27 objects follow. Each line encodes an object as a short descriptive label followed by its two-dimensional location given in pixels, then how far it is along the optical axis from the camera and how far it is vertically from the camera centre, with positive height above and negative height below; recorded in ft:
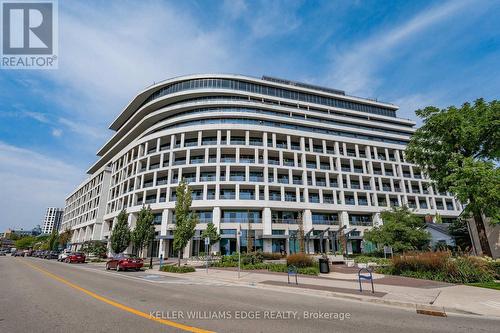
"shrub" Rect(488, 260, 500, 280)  42.80 -5.74
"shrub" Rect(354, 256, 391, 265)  73.84 -7.70
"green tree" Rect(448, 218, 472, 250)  103.24 +0.37
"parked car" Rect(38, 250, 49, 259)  176.14 -10.22
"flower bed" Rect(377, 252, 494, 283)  41.52 -5.82
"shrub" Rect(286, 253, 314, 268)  64.00 -6.08
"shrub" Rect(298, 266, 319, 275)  56.54 -7.63
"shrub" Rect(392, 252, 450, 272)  45.24 -4.95
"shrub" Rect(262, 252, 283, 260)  102.11 -7.64
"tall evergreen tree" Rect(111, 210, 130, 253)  113.80 +0.55
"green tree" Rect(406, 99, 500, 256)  55.47 +22.14
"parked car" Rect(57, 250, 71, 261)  130.31 -8.39
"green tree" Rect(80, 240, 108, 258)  152.35 -5.60
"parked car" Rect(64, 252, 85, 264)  118.42 -8.29
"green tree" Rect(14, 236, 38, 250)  397.47 -3.67
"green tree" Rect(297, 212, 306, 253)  95.57 -2.45
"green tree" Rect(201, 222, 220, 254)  112.88 +2.09
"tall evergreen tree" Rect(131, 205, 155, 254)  95.52 +3.28
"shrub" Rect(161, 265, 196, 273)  68.18 -8.28
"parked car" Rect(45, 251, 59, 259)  164.66 -9.38
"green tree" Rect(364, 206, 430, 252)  84.02 +0.64
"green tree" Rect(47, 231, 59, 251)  247.93 -1.70
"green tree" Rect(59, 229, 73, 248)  248.18 +2.49
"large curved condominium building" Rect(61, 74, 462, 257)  136.05 +44.44
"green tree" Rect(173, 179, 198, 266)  74.74 +5.12
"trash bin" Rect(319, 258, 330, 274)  56.90 -6.57
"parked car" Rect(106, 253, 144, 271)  74.13 -6.86
